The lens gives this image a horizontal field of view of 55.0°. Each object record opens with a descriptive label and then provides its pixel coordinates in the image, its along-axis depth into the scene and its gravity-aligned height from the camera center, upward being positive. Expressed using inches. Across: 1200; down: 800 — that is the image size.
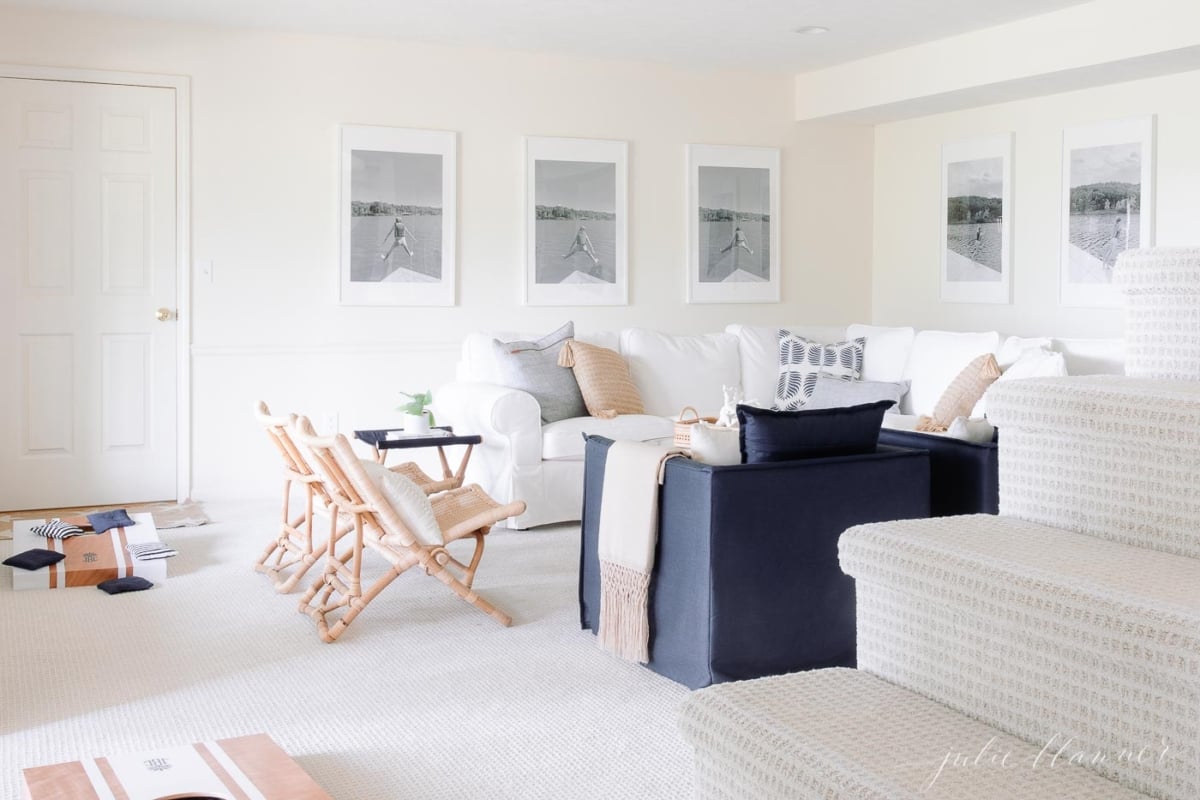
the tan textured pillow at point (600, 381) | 242.5 -6.7
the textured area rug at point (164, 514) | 230.8 -35.2
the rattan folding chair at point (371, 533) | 151.6 -25.5
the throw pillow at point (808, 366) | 263.1 -3.4
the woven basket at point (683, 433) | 192.7 -13.9
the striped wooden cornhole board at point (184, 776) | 99.7 -38.6
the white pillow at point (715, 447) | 136.0 -11.4
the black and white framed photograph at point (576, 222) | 284.5 +31.7
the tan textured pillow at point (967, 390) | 227.6 -7.5
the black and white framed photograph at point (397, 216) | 264.8 +30.7
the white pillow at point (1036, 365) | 215.7 -2.4
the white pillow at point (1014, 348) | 229.3 +0.9
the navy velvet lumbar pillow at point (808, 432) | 134.6 -9.7
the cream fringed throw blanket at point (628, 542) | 139.0 -23.7
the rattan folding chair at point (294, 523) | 168.1 -27.4
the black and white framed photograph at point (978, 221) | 282.2 +33.1
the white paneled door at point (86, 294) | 240.2 +10.9
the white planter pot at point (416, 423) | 210.1 -13.7
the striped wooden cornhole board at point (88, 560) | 183.0 -35.4
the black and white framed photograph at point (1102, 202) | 248.1 +33.5
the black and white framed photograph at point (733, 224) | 303.4 +33.7
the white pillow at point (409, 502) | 152.5 -20.6
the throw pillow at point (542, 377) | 239.6 -5.9
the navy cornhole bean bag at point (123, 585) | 180.1 -37.8
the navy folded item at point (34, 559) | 185.6 -34.9
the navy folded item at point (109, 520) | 211.6 -32.5
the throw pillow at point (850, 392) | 247.6 -8.9
